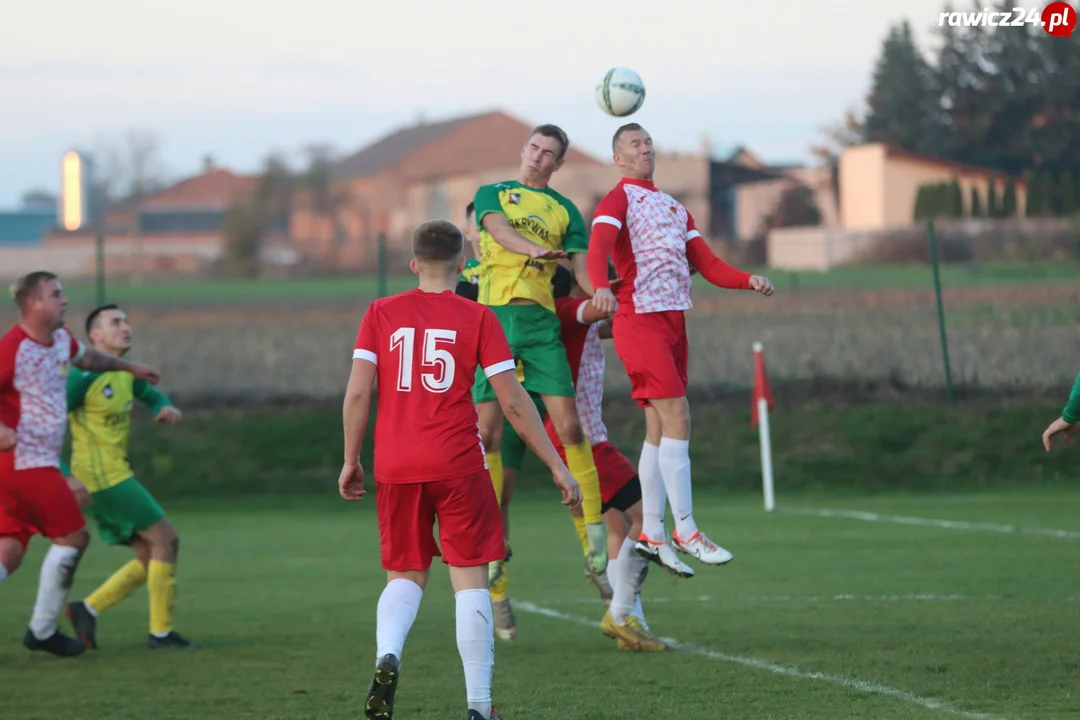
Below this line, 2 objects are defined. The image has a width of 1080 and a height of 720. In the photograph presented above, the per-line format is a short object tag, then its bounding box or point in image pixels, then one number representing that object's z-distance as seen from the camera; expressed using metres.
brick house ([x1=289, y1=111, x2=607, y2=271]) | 151.25
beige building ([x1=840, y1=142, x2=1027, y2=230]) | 117.00
